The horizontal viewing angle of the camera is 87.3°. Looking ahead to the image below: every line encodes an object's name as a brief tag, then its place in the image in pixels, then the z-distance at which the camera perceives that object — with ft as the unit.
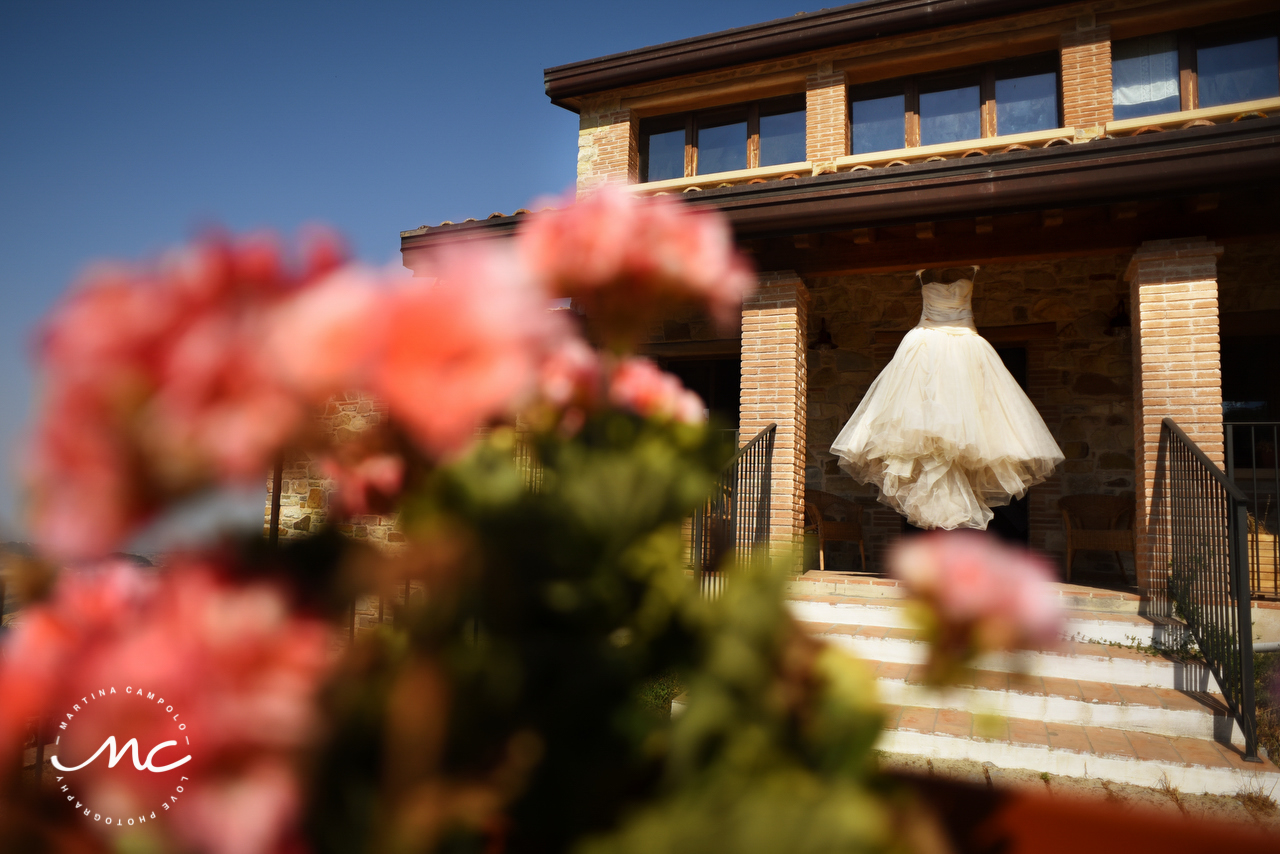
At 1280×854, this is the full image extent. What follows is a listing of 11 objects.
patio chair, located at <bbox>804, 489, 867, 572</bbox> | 23.76
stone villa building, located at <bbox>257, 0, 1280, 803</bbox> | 13.24
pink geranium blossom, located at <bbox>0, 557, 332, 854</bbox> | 1.16
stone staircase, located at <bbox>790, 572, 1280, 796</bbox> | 11.22
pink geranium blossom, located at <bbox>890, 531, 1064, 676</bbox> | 1.49
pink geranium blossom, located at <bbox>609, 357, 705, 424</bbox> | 2.28
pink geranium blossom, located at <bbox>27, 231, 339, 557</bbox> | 1.20
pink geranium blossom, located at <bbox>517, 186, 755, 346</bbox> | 1.94
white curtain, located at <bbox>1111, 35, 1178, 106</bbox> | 24.25
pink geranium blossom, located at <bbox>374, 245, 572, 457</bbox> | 1.29
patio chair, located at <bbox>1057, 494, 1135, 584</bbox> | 21.13
